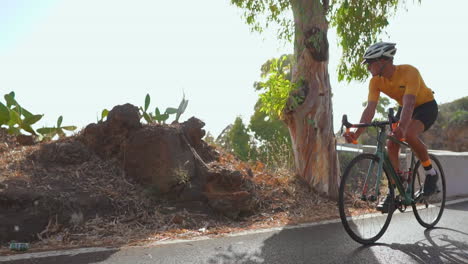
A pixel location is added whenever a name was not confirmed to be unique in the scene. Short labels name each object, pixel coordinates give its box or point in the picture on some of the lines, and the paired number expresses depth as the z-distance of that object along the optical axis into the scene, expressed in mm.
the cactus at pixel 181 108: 8047
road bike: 4547
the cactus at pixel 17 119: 7875
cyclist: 4680
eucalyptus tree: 7820
